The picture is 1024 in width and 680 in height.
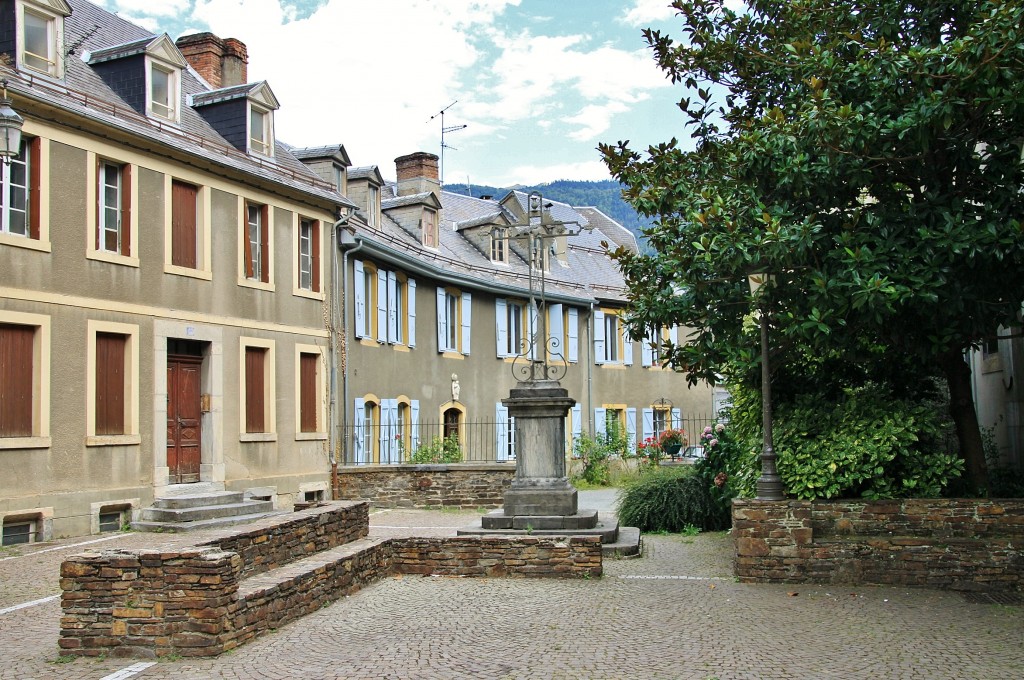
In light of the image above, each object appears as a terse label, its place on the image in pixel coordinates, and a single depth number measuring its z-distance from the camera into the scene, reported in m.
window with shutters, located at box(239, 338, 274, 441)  18.02
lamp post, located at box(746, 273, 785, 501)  10.51
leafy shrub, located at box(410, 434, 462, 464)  20.84
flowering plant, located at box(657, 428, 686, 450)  26.58
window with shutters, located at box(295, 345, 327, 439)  19.45
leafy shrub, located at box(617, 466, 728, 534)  15.10
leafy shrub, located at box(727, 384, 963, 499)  10.48
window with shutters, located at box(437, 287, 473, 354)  26.18
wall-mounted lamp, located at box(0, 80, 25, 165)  8.93
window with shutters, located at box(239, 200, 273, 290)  18.23
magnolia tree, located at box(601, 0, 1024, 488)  9.25
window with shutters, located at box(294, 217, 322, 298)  19.89
